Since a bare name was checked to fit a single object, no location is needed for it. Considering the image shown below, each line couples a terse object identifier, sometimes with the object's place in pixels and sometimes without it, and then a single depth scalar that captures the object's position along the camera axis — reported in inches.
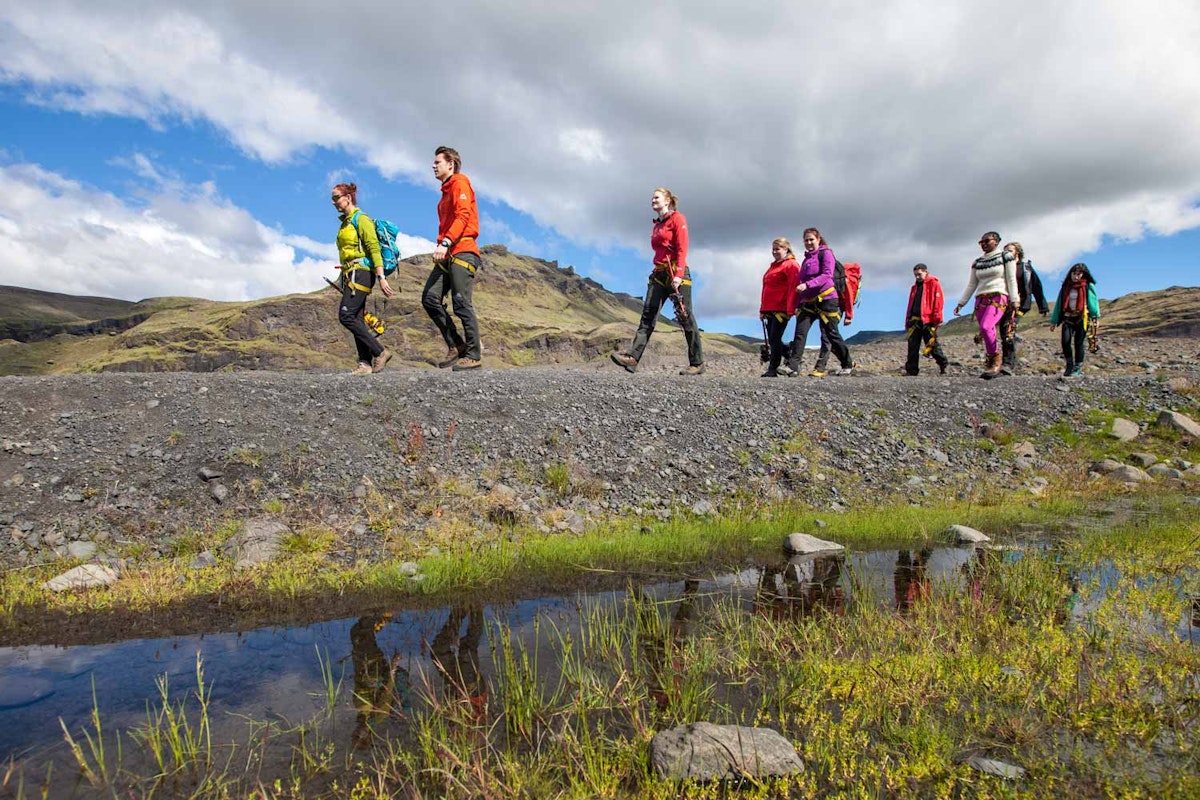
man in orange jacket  383.9
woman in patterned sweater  486.9
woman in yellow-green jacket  384.8
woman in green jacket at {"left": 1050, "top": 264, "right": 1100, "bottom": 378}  490.3
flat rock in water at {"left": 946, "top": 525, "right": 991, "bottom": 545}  275.9
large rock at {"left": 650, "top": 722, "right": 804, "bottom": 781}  104.6
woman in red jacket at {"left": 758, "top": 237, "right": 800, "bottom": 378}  506.9
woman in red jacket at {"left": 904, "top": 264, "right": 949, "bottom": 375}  579.8
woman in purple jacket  478.0
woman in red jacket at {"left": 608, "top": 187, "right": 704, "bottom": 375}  437.7
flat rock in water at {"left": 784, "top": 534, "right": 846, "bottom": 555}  259.4
